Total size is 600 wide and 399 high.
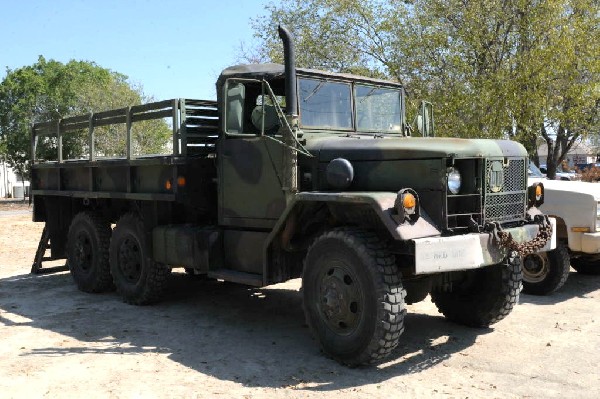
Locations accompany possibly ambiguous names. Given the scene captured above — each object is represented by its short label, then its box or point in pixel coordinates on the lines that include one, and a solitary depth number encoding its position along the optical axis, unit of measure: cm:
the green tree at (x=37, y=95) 4066
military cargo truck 506
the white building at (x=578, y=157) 6919
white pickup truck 773
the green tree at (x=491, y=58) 1481
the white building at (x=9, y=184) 4728
